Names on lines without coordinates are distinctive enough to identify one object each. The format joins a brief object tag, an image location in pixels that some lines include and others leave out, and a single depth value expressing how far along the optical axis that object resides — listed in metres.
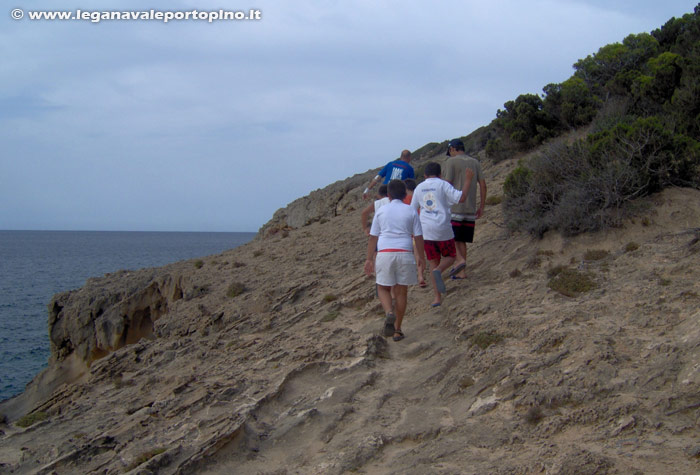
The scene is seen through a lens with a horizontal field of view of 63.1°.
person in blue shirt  9.07
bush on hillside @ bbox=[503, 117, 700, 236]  8.65
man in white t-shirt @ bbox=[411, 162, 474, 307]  7.96
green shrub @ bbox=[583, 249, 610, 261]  8.02
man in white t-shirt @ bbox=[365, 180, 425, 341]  7.00
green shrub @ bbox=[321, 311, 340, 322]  8.90
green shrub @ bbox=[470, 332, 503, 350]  6.38
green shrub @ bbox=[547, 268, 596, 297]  7.17
